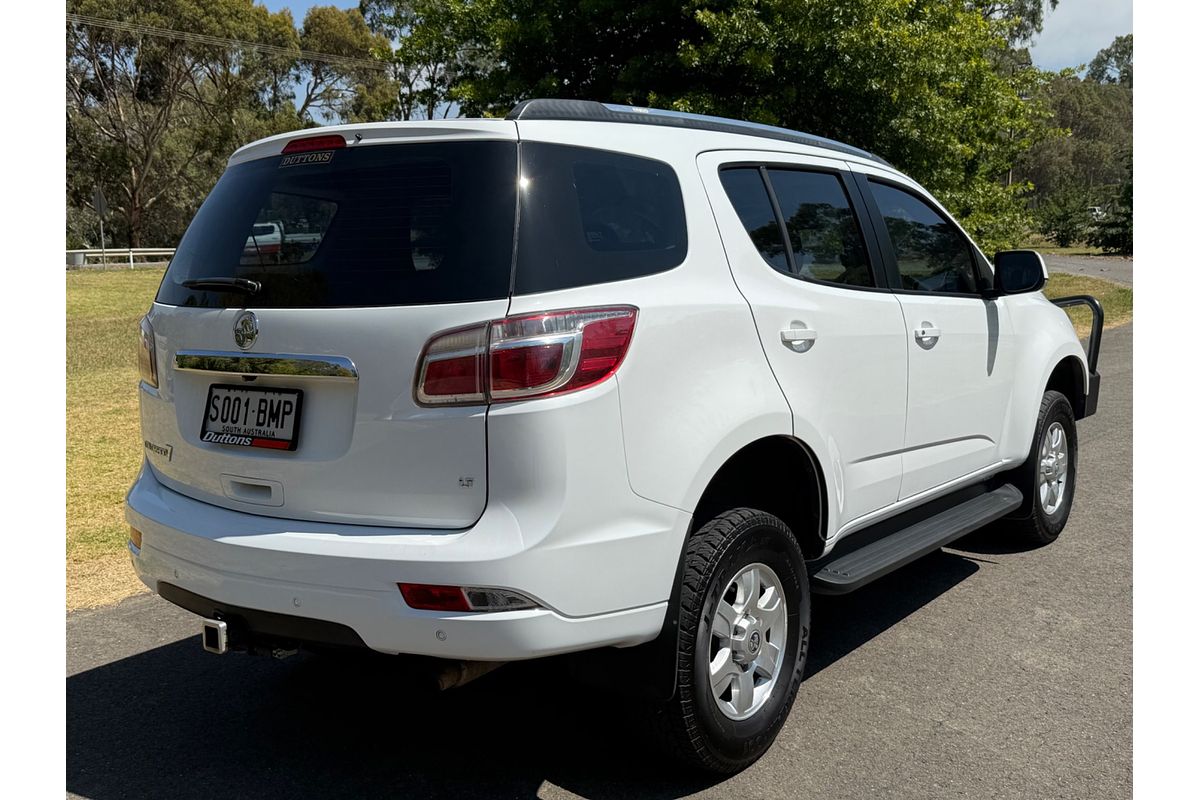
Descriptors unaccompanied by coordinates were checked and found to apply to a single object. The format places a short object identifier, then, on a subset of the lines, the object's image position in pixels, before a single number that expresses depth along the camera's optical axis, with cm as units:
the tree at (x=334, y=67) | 5481
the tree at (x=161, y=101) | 4381
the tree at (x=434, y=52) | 1459
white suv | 272
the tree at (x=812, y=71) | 1240
